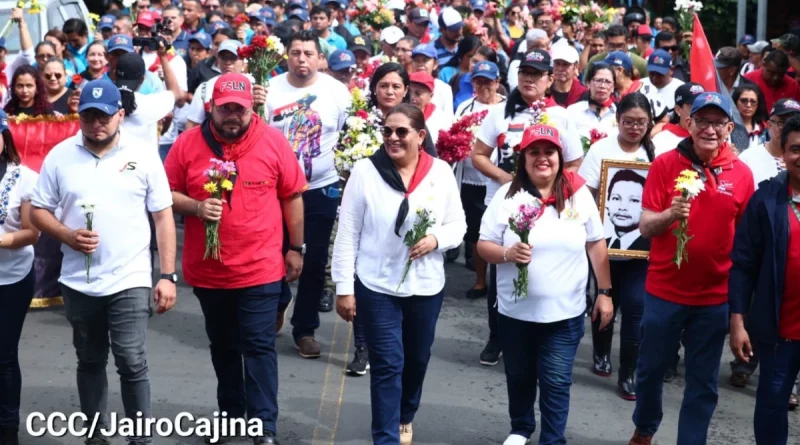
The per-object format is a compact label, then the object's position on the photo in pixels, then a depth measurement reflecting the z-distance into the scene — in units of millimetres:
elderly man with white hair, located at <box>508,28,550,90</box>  13758
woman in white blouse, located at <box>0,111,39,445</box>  7289
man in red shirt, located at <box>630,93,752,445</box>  7094
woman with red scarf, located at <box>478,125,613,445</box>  7168
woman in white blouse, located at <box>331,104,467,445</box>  7223
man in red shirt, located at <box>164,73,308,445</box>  7469
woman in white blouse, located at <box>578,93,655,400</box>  8664
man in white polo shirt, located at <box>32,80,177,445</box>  7004
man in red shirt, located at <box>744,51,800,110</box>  13234
